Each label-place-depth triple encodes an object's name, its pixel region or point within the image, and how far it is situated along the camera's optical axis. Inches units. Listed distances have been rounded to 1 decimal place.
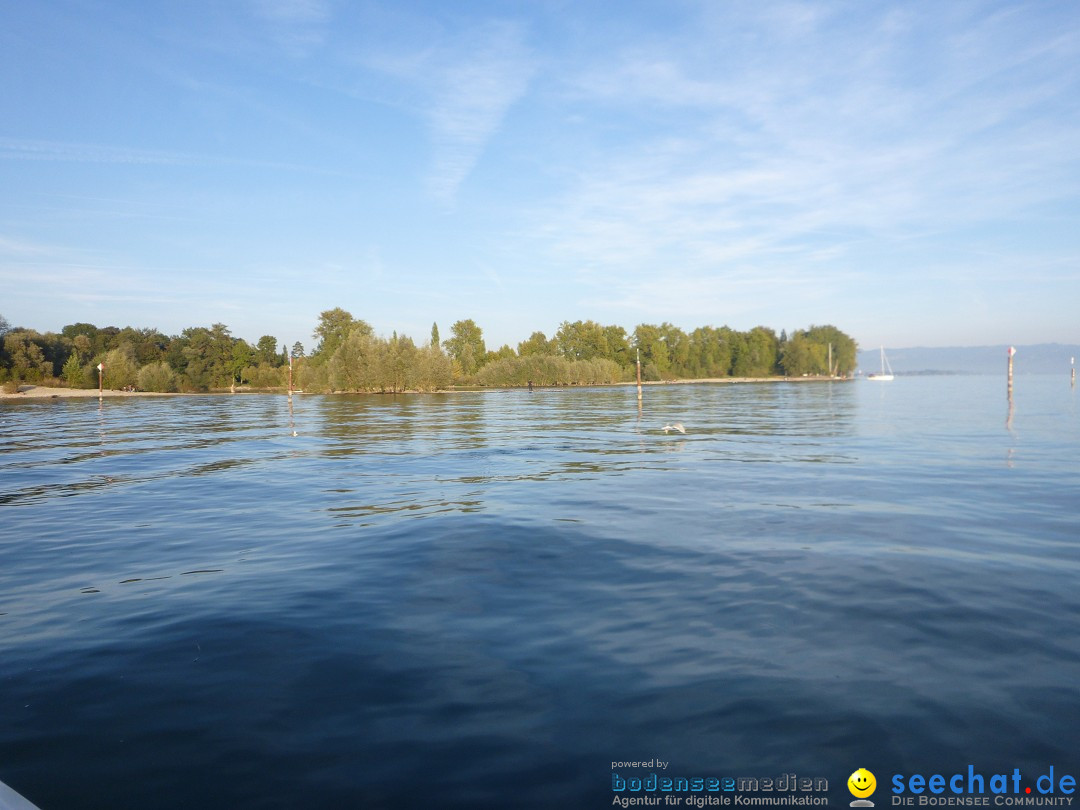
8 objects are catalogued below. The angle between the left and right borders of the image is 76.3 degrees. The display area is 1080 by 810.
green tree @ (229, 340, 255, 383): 6013.8
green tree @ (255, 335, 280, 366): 6378.0
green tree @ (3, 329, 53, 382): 4665.4
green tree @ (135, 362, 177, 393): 4990.2
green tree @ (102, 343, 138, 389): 4859.7
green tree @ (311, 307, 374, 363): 6215.6
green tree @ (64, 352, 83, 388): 4788.4
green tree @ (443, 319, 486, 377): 7095.5
